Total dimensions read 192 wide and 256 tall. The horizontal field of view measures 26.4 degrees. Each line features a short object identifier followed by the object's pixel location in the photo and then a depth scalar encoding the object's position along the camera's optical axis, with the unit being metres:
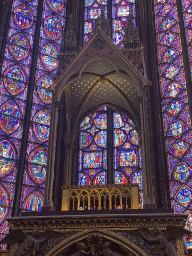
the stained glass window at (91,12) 14.13
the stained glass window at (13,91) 10.89
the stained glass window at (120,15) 13.81
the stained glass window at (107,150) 11.50
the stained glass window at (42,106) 11.08
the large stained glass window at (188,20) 12.24
